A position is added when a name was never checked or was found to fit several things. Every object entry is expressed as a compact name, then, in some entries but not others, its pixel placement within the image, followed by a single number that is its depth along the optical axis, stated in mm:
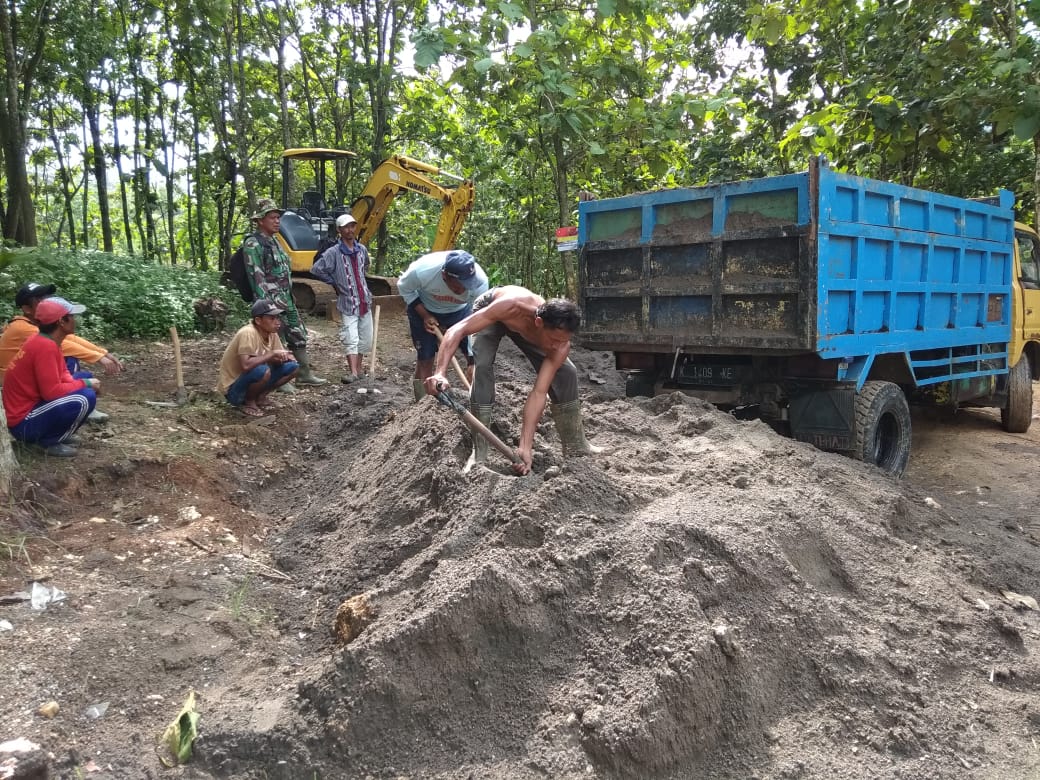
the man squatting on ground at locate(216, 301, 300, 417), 6051
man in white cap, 7125
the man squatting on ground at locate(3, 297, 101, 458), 4488
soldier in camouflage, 6645
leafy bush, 8359
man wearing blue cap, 5211
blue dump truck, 5031
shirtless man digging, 3865
